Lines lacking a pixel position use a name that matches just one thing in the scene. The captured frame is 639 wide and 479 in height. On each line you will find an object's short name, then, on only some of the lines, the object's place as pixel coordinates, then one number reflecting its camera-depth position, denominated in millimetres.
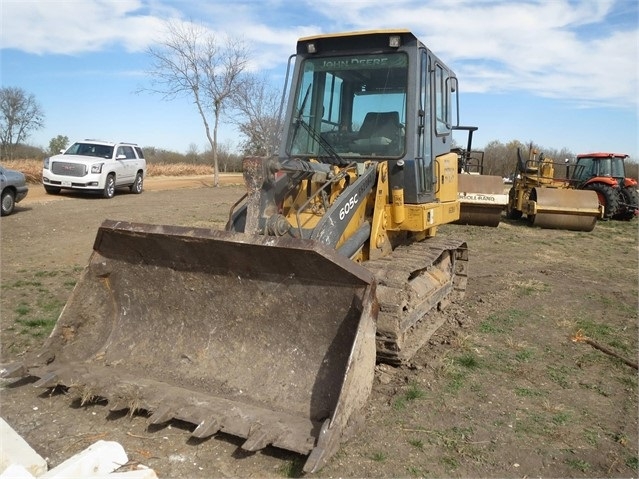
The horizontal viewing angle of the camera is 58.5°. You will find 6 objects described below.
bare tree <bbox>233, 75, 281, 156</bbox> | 30594
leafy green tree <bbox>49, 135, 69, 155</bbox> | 51691
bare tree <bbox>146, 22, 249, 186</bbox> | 26656
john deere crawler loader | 3986
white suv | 18219
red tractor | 18531
